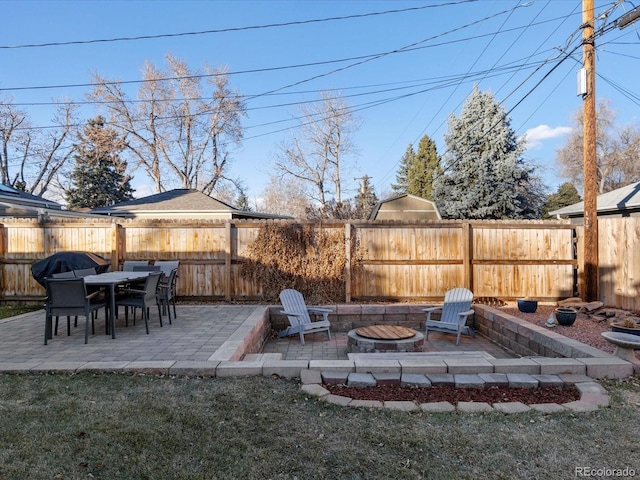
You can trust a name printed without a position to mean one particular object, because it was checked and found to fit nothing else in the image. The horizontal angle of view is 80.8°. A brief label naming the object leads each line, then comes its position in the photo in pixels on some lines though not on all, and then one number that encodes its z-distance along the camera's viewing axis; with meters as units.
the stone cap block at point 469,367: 3.40
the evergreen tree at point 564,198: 26.48
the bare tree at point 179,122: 21.56
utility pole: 6.52
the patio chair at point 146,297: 4.93
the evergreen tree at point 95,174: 22.81
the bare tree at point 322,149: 23.28
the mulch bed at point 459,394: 2.95
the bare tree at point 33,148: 23.08
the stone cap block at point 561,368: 3.41
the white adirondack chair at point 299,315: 5.70
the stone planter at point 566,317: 5.01
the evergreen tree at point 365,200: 24.79
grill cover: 5.84
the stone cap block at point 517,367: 3.42
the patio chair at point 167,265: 6.42
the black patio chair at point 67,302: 4.36
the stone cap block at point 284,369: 3.37
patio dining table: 4.55
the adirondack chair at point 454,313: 5.70
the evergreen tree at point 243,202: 30.33
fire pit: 4.82
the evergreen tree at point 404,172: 32.07
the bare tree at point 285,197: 26.47
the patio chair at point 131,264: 6.64
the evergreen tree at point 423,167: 29.61
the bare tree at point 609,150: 26.62
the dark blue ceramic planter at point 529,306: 6.10
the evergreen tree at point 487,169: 16.98
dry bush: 7.29
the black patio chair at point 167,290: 5.63
